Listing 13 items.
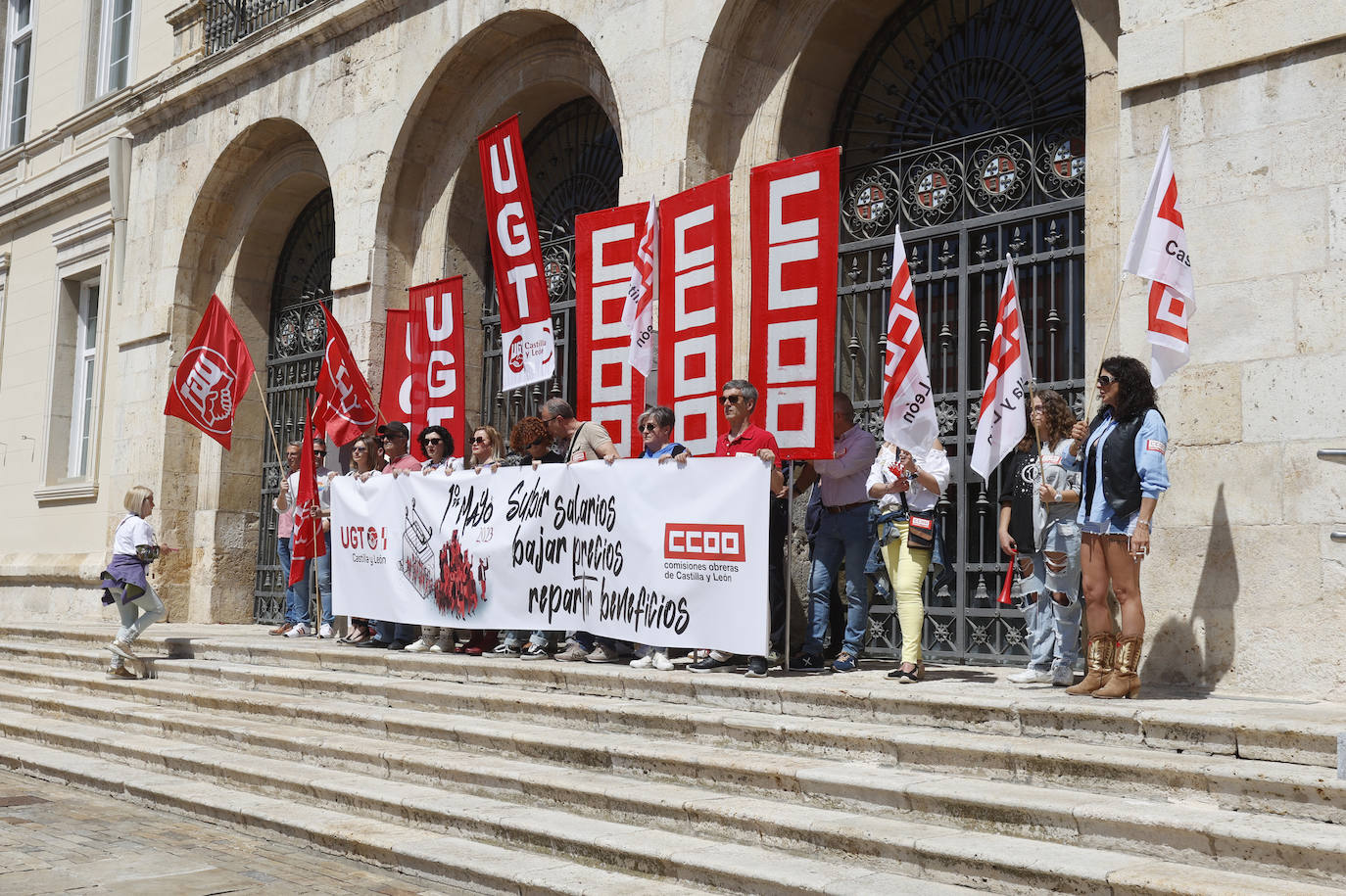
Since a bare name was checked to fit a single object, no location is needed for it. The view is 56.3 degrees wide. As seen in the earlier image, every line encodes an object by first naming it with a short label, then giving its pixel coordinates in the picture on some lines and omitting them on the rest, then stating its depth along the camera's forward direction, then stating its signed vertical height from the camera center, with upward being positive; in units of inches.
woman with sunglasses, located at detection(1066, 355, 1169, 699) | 229.6 +15.2
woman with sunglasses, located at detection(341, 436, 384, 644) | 400.5 +36.6
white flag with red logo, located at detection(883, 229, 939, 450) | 271.7 +43.9
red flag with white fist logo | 457.1 +73.6
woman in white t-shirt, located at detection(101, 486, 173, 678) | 404.8 +0.4
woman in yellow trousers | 275.1 +17.4
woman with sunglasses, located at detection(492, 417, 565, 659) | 338.6 +36.3
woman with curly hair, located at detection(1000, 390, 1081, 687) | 257.0 +10.8
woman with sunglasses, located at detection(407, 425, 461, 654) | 359.6 +34.3
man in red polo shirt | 293.6 +32.9
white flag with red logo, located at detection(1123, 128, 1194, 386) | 243.1 +63.2
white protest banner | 278.4 +8.4
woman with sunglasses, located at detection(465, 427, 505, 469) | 353.4 +38.0
